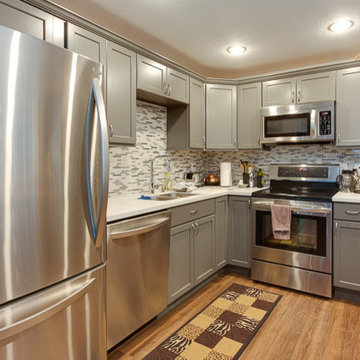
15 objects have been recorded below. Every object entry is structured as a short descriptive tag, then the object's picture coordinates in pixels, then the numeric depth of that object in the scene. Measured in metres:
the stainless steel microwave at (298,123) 2.98
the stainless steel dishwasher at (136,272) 1.80
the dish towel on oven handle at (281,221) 2.80
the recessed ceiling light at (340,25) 2.35
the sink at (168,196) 2.80
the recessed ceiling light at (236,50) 2.89
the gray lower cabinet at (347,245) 2.56
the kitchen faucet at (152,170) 3.05
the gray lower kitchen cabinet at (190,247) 2.38
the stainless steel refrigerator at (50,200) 1.11
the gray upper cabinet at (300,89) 3.05
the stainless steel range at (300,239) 2.68
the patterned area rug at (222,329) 1.91
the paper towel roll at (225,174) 3.65
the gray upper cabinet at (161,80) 2.49
